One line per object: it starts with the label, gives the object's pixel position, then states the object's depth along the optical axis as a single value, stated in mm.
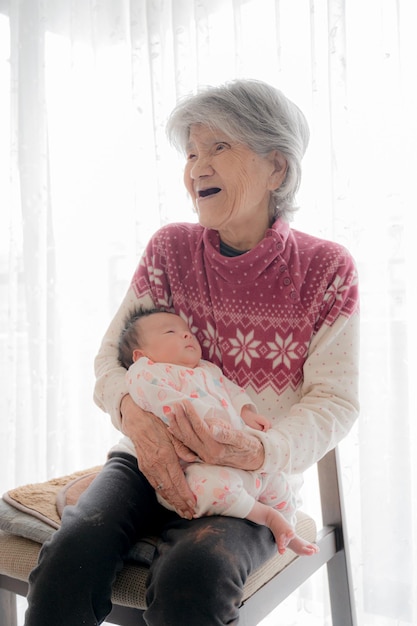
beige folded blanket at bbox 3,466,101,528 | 1293
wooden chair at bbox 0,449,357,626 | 1103
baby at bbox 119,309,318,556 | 1090
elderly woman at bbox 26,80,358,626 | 1015
